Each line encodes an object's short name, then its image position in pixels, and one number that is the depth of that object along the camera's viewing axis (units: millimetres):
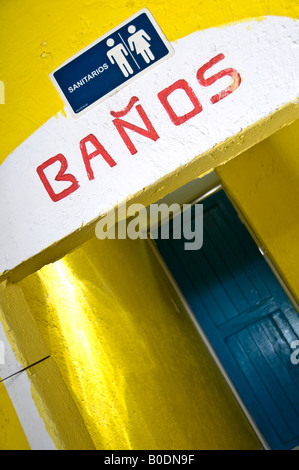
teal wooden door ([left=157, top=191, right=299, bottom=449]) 3533
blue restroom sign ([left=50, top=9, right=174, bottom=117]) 1599
